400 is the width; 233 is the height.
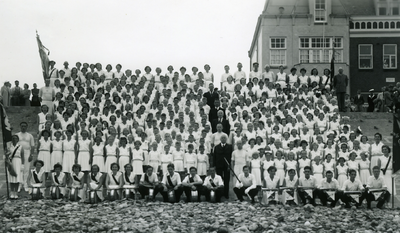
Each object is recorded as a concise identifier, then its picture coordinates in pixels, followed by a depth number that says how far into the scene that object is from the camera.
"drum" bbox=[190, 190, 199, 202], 14.47
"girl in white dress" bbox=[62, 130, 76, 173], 15.61
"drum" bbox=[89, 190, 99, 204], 14.20
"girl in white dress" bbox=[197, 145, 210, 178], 15.55
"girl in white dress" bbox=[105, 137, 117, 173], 15.64
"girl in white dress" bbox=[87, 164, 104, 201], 14.48
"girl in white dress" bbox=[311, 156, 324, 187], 15.23
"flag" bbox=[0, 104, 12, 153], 14.93
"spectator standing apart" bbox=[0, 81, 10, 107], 22.86
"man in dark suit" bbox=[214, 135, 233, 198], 15.42
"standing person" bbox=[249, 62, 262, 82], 20.91
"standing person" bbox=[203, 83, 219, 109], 19.14
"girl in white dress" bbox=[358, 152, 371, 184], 15.34
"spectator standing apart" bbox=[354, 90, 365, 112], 25.98
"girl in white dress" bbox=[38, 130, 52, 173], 15.71
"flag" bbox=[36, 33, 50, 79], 22.09
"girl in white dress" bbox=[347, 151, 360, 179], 15.22
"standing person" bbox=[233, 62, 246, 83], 20.69
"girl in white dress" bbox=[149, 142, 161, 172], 15.58
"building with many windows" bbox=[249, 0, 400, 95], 33.81
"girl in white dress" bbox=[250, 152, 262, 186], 15.29
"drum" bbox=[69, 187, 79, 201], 14.40
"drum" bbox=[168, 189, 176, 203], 14.41
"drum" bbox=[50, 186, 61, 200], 14.43
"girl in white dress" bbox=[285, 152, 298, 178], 15.38
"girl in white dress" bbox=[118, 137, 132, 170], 15.66
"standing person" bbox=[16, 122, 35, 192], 15.53
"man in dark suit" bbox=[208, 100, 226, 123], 18.53
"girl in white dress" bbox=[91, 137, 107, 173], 15.59
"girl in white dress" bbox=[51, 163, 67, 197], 14.63
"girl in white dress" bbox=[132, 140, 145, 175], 15.46
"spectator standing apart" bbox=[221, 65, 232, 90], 20.56
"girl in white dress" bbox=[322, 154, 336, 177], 15.25
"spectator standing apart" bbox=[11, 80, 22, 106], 23.39
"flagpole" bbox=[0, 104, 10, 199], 14.91
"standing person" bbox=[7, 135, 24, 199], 14.91
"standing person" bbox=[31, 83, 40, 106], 22.91
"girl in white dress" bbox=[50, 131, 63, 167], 15.72
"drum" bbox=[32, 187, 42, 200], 14.27
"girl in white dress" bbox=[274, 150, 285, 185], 15.27
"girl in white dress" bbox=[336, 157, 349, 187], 15.18
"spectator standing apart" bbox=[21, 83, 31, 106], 23.50
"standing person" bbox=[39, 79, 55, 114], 19.47
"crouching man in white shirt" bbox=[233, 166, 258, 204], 14.53
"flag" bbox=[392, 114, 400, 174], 14.15
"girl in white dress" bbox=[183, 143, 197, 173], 15.47
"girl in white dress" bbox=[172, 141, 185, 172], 15.48
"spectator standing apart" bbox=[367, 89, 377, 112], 24.66
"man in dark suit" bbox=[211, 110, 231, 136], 17.23
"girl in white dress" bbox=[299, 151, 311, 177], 15.45
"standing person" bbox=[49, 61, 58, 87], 20.50
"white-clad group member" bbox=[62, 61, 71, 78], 20.59
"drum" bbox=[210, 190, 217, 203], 14.38
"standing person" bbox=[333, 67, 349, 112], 21.39
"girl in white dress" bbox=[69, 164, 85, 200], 14.56
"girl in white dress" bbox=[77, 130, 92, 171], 15.68
